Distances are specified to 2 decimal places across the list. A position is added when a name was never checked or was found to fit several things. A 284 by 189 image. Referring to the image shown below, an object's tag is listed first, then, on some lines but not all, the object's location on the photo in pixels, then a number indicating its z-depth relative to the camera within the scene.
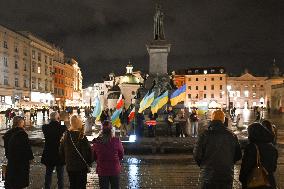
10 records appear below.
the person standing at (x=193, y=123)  24.00
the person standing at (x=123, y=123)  24.62
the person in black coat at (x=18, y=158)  7.96
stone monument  32.03
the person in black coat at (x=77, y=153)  7.56
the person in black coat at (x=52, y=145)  9.26
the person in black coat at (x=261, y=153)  5.98
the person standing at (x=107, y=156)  7.62
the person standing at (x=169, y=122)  23.67
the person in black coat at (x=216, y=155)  6.26
